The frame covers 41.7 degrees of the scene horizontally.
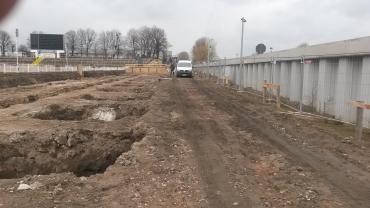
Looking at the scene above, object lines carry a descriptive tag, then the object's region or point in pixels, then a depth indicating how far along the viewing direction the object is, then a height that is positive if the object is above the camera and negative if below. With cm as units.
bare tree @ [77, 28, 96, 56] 13494 +630
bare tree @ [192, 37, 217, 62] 12850 +363
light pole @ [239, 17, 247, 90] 3426 +115
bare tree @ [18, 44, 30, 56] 12401 +329
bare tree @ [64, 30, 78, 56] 12962 +568
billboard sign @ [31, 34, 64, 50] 8212 +325
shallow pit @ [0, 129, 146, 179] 1296 -249
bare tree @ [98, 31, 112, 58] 13923 +573
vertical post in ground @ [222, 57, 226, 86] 4394 -131
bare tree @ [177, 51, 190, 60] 15390 +293
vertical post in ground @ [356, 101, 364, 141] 1252 -149
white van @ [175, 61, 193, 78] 6072 -76
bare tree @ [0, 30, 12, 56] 10882 +377
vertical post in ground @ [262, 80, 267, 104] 2444 -168
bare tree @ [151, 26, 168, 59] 13489 +613
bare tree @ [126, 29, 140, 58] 13875 +583
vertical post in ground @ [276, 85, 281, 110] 2086 -144
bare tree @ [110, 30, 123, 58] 13925 +593
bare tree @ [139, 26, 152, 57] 13662 +601
